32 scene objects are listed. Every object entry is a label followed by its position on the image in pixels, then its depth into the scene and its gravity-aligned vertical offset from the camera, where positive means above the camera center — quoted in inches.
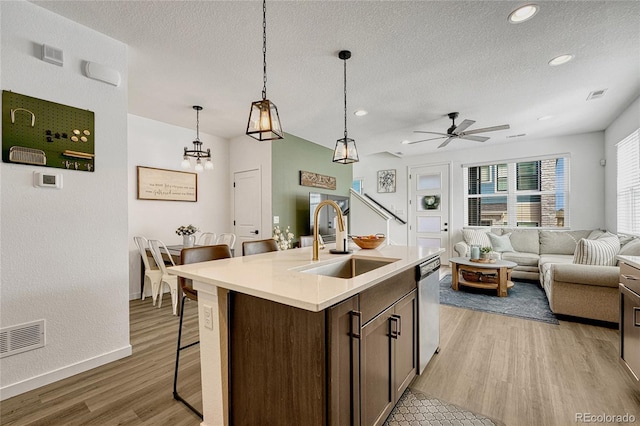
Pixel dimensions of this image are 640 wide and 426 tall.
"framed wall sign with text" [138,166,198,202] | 162.6 +16.5
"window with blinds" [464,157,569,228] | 217.8 +14.1
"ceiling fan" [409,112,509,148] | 147.3 +43.9
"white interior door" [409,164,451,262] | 256.5 +4.4
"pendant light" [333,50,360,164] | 104.5 +22.0
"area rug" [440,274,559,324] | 132.1 -47.5
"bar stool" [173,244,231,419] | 72.0 -12.4
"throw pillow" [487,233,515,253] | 209.5 -23.8
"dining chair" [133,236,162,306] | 144.9 -29.9
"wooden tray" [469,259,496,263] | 164.1 -28.8
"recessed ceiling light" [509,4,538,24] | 77.6 +55.3
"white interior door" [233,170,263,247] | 192.1 +4.6
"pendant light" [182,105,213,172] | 150.2 +31.3
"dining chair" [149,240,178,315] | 133.5 -30.8
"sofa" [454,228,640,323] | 114.0 -29.3
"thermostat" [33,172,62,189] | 78.6 +9.1
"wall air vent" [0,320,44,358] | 73.3 -33.3
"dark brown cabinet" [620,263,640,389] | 68.6 -27.9
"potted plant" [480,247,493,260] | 168.4 -25.5
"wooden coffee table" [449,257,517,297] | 157.8 -34.8
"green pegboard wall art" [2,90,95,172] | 74.6 +22.1
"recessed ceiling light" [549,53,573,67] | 102.3 +55.3
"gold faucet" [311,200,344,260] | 75.6 -2.7
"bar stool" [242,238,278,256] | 91.6 -11.9
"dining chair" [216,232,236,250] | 176.9 -17.2
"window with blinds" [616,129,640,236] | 145.2 +14.3
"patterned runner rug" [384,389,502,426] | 64.0 -47.3
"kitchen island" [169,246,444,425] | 43.2 -22.9
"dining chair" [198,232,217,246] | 181.9 -17.2
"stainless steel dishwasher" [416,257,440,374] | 78.1 -29.2
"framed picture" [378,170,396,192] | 283.3 +30.9
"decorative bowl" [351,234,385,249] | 94.8 -9.9
